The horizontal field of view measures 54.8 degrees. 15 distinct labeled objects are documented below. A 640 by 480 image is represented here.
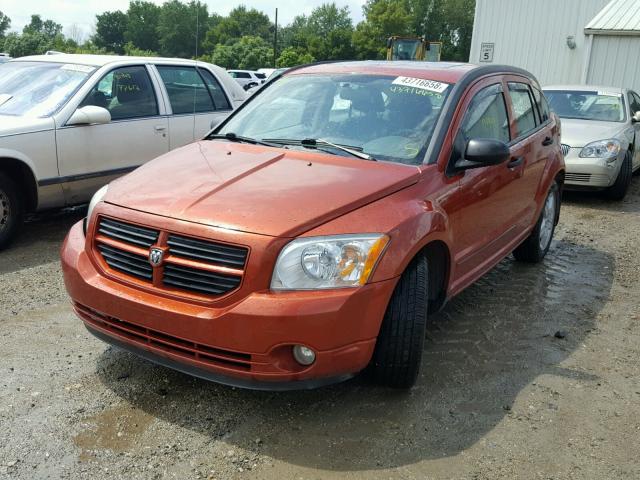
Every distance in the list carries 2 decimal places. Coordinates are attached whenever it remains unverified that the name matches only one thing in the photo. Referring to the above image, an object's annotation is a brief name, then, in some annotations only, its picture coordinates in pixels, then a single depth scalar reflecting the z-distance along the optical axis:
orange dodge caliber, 2.70
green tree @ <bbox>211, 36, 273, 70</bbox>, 54.81
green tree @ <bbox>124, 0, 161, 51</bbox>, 105.38
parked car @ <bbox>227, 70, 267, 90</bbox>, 33.00
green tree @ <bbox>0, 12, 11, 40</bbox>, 93.31
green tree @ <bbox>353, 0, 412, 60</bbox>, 82.50
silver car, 8.12
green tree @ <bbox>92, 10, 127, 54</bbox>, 104.00
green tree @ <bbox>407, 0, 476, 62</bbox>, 93.38
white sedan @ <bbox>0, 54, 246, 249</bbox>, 5.40
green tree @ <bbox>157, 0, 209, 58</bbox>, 102.50
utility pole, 54.51
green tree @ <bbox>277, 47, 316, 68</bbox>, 50.03
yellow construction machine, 29.42
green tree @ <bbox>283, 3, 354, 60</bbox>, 76.88
